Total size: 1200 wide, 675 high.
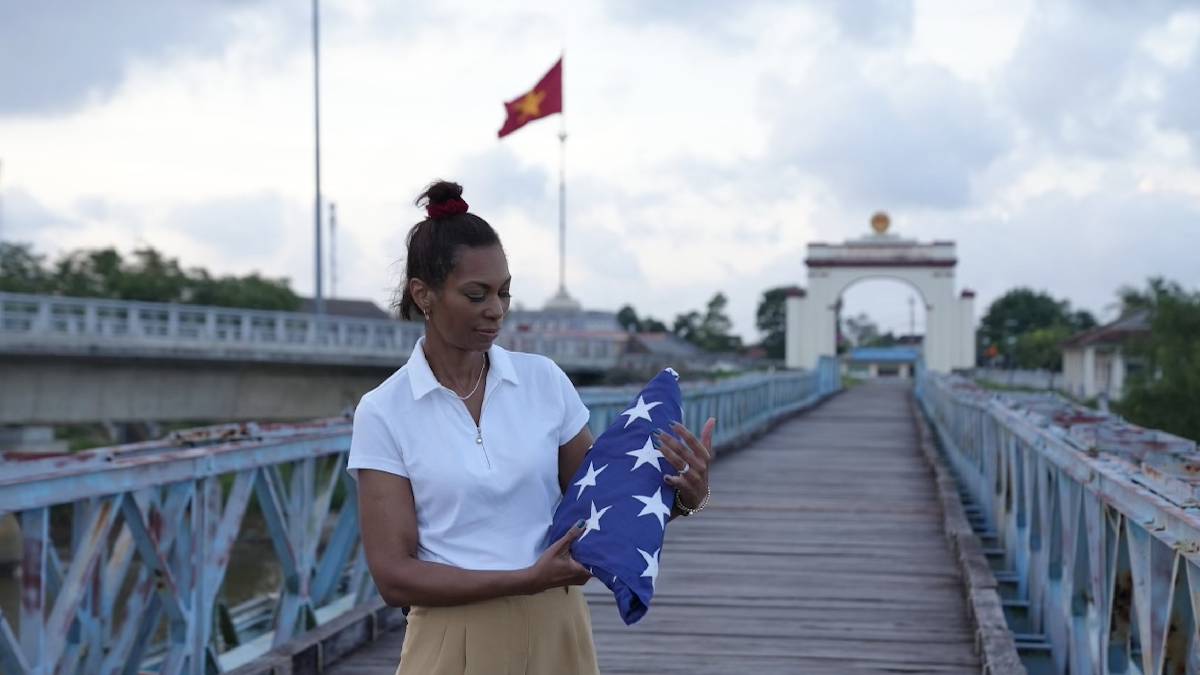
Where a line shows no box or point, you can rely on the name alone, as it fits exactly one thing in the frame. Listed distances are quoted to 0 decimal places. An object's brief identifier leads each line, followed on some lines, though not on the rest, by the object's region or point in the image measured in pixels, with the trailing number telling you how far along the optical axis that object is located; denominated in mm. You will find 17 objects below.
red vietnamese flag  32750
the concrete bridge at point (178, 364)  21188
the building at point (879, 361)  92750
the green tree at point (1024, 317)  98875
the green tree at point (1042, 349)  71794
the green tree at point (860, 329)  131625
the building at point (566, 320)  91750
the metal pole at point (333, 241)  77000
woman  2262
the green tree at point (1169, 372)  31250
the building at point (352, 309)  89000
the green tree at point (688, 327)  106500
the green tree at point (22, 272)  51094
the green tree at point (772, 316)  103938
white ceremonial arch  50188
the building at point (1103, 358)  43250
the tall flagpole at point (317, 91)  31953
